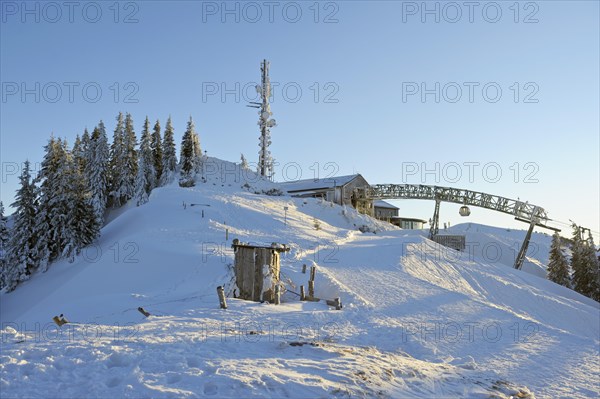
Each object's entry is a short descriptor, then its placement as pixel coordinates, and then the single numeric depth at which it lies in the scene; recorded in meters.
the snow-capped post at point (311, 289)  21.18
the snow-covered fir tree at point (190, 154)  64.50
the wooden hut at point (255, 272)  19.81
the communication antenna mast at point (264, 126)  64.69
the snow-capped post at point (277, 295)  19.51
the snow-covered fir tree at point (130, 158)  67.88
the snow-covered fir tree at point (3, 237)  47.48
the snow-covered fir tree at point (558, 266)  46.62
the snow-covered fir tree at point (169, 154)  68.62
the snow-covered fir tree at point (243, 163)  68.79
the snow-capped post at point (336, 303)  19.12
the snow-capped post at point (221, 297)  16.88
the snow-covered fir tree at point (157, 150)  70.13
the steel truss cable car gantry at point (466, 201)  45.62
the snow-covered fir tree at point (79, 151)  58.30
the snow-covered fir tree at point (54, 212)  43.62
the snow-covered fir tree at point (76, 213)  42.44
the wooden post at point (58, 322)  12.34
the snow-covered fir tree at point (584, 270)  44.53
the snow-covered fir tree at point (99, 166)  62.78
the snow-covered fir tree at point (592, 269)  44.34
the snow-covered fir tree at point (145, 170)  63.41
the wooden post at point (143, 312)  15.63
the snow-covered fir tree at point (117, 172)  67.38
